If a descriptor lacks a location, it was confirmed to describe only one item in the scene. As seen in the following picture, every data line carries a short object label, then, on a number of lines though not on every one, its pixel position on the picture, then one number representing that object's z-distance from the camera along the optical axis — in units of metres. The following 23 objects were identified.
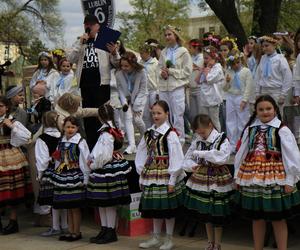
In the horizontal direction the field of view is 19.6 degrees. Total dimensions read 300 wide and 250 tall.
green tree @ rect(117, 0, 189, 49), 60.15
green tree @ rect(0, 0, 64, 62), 54.00
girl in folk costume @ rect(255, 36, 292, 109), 11.68
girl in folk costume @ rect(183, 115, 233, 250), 8.71
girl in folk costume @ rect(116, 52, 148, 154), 12.94
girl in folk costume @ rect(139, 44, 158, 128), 14.65
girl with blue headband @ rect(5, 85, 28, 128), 11.80
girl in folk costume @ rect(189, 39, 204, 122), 13.96
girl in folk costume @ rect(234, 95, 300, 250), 8.02
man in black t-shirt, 11.93
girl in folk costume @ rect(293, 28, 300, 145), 11.42
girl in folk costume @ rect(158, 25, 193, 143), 13.17
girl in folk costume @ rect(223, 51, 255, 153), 13.20
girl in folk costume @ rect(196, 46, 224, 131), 13.27
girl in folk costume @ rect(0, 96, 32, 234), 11.03
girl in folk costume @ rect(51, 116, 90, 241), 10.10
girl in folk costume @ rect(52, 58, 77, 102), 14.32
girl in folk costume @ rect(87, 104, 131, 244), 9.82
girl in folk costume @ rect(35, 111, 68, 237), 10.59
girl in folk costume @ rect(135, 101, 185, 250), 9.27
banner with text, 11.72
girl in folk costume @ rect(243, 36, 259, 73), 14.35
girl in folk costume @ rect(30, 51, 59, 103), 14.59
